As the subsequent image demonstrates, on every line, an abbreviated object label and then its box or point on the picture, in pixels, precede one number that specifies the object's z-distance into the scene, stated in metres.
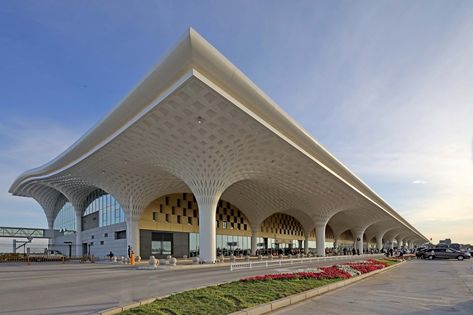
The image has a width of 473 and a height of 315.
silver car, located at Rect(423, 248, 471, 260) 48.78
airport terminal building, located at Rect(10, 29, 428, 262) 24.33
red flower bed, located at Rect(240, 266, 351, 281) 16.14
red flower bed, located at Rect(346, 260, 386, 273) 21.77
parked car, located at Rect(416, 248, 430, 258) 54.22
